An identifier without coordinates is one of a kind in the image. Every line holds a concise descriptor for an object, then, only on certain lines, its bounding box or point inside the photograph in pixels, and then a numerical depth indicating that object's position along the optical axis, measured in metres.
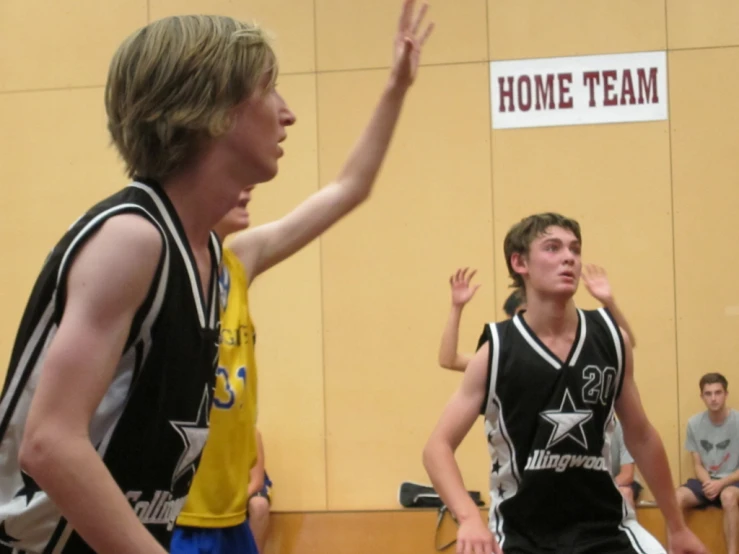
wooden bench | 7.15
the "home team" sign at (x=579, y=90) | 8.15
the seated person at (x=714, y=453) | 7.11
